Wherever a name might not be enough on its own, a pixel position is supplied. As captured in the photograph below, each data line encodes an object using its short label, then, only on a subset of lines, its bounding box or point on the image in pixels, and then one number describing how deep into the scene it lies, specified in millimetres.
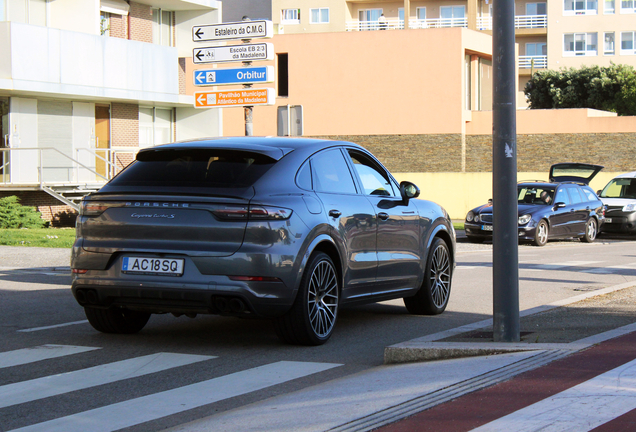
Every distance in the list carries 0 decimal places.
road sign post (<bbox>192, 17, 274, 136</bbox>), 15164
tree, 66875
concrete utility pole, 6578
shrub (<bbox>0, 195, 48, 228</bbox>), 23391
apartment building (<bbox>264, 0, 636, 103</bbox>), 71625
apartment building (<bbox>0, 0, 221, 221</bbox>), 24625
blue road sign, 15328
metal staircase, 24453
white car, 25234
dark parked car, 21938
